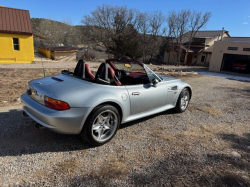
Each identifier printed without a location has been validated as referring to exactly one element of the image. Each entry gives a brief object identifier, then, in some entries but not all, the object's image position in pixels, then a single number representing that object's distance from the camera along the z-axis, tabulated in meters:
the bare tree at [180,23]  35.47
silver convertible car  2.88
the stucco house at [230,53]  19.05
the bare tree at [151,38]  36.28
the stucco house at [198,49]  38.34
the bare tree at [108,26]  32.91
